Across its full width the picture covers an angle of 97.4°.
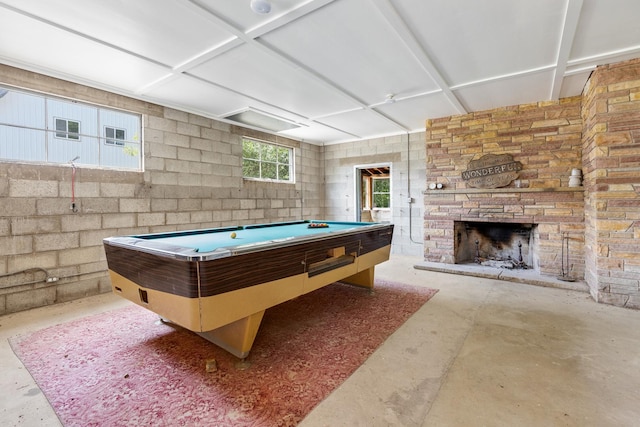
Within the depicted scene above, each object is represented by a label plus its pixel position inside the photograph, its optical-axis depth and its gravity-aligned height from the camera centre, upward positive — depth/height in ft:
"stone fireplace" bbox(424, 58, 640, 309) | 9.65 +0.90
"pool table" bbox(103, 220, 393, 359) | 5.24 -1.46
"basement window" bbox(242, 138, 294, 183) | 17.24 +3.09
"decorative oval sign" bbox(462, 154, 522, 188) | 13.76 +1.74
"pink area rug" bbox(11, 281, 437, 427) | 4.91 -3.51
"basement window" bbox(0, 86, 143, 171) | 9.38 +2.93
